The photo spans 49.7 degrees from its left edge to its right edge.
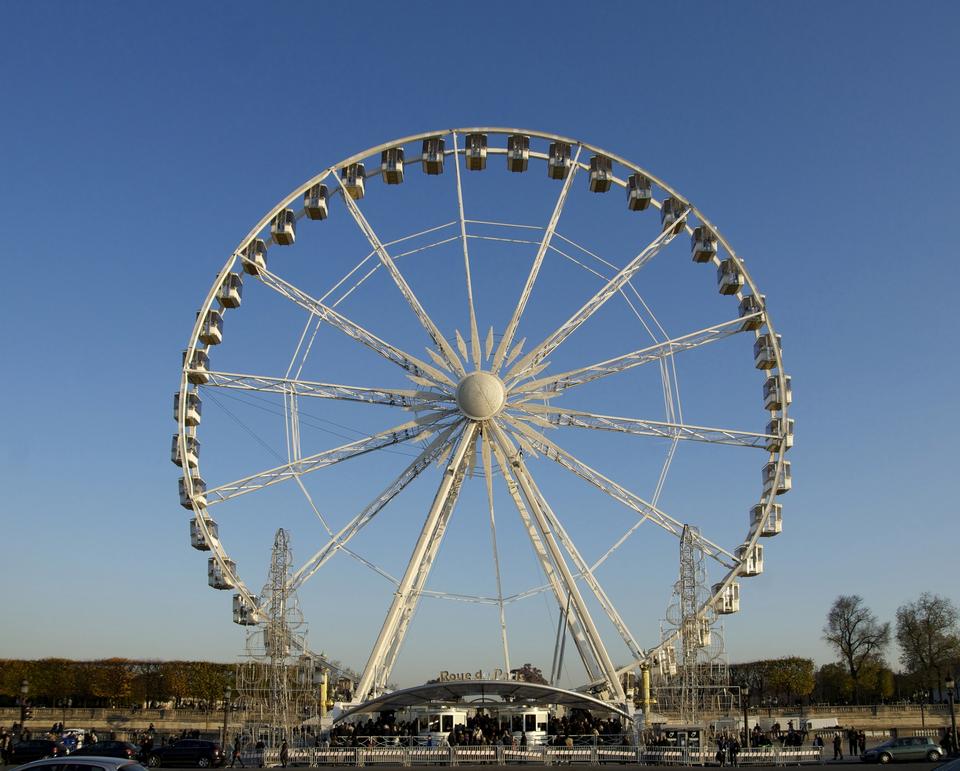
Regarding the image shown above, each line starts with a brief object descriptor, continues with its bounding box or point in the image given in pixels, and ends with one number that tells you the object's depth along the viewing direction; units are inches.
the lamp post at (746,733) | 1393.5
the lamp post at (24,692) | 1632.6
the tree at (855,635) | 3376.0
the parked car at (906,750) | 1318.9
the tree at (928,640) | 3152.1
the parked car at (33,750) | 1359.5
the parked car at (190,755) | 1290.6
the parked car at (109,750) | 1337.4
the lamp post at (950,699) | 1441.9
